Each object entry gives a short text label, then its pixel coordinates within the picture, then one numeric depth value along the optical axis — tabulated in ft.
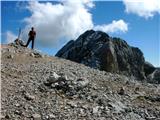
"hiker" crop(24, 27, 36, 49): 48.55
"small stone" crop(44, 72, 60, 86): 32.13
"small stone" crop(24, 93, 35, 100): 29.10
